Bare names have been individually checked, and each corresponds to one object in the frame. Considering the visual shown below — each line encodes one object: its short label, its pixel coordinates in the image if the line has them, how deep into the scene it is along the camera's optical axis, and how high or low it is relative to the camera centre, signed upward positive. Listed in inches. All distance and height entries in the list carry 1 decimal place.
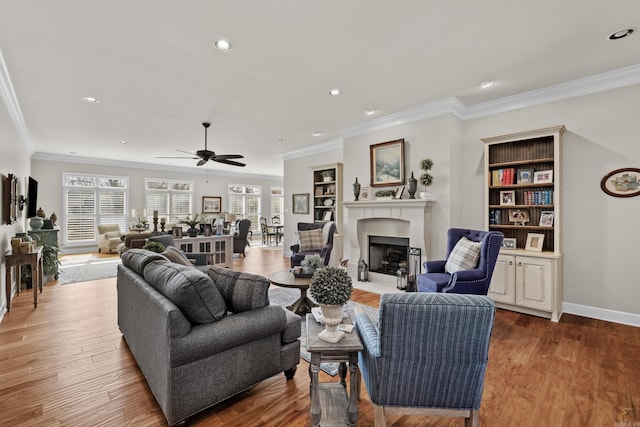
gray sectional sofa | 66.7 -30.3
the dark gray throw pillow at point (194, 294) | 69.8 -19.4
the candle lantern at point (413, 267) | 172.6 -31.0
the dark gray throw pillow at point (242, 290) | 79.4 -20.5
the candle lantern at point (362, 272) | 205.6 -39.4
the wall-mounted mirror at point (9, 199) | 146.9 +7.2
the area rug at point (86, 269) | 215.3 -46.4
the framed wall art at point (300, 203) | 295.3 +12.3
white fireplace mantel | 173.0 -3.6
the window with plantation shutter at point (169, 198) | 393.4 +21.5
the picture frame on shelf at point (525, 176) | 153.1 +21.3
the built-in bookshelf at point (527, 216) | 139.3 +0.4
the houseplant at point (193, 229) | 236.1 -11.9
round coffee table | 128.5 -30.0
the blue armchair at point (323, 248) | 207.6 -24.4
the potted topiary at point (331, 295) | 64.1 -17.4
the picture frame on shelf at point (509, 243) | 157.4 -14.1
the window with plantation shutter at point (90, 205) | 336.2 +10.5
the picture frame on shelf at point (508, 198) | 158.3 +10.2
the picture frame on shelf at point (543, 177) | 144.8 +20.1
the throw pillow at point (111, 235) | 339.5 -24.8
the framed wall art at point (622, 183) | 129.0 +15.7
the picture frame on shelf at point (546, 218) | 146.6 -0.7
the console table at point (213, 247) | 229.3 -26.5
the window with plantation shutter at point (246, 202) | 473.1 +21.2
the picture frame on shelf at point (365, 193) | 205.9 +15.8
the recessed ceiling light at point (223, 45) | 106.3 +62.1
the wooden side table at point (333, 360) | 62.3 -32.2
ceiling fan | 196.9 +39.3
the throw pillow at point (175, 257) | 114.5 -16.7
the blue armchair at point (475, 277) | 122.7 -25.9
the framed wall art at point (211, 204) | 438.0 +15.4
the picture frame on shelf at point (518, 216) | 157.4 +0.4
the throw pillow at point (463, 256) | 131.9 -18.1
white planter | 64.3 -23.4
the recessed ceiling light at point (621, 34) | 100.7 +64.1
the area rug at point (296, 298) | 96.3 -47.6
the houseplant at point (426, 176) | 174.2 +23.7
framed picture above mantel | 187.9 +34.8
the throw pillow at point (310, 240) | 218.1 -18.6
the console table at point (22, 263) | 145.0 -25.6
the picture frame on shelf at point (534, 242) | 148.3 -12.6
